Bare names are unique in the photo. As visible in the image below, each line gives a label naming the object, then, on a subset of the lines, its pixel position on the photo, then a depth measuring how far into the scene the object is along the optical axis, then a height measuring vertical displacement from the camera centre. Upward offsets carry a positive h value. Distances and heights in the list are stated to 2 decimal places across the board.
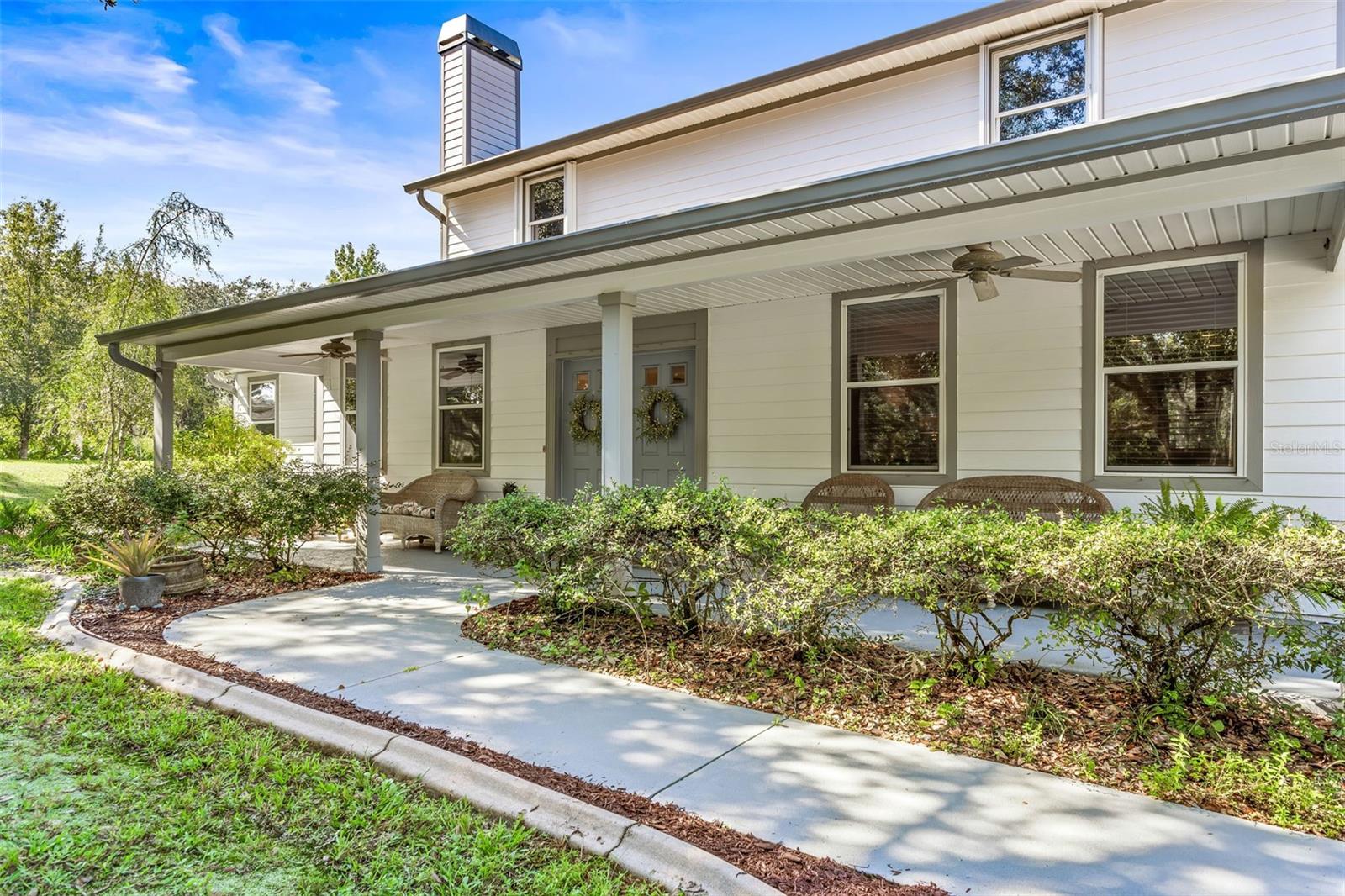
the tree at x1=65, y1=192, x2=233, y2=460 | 11.14 +2.10
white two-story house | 4.02 +1.28
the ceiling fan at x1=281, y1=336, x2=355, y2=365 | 8.93 +1.11
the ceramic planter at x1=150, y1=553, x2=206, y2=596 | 6.37 -1.17
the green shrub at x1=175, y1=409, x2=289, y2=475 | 10.61 -0.11
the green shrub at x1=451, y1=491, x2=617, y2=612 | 4.69 -0.72
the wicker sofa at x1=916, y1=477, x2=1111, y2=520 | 5.73 -0.45
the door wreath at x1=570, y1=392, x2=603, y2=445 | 8.67 +0.29
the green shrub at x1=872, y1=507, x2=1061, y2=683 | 3.34 -0.58
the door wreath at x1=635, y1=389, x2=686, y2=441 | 8.12 +0.27
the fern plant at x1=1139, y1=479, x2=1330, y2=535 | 3.21 -0.38
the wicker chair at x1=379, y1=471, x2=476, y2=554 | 9.23 -0.86
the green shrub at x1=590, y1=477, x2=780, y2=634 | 4.24 -0.58
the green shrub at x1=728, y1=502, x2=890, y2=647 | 3.69 -0.70
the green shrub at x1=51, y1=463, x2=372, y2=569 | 6.75 -0.64
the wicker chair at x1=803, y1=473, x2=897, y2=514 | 6.57 -0.50
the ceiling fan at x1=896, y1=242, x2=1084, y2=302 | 5.01 +1.20
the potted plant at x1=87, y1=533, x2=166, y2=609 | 5.95 -1.11
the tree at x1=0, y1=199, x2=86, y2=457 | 20.27 +3.92
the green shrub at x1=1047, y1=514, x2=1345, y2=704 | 2.84 -0.60
